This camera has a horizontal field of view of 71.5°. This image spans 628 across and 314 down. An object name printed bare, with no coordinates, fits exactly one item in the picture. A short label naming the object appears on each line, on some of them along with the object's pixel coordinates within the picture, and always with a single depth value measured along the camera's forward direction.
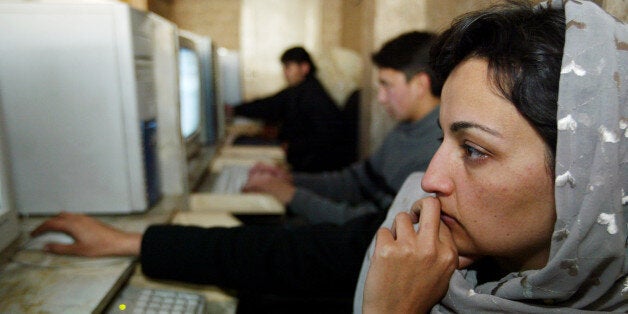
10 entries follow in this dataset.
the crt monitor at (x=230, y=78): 2.49
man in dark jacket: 1.68
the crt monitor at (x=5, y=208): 0.71
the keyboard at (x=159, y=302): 0.70
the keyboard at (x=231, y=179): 1.44
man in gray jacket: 1.21
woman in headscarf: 0.43
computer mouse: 0.85
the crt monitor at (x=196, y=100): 1.45
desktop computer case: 0.89
